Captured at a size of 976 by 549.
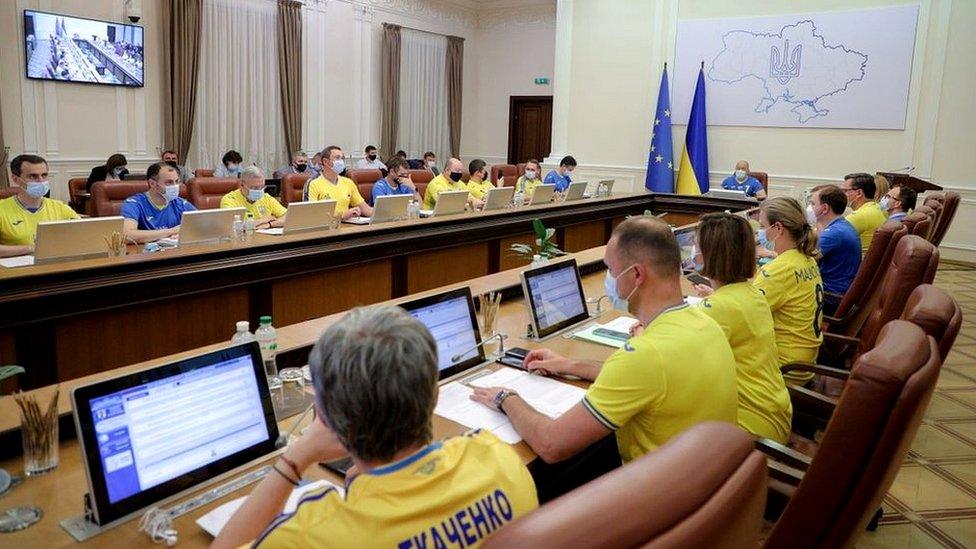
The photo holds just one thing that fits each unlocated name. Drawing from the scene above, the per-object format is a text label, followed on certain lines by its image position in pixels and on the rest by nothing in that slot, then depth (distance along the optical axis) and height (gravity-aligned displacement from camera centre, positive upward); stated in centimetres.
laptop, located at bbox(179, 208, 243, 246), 350 -37
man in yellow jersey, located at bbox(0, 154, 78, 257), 397 -34
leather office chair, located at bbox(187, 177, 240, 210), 570 -32
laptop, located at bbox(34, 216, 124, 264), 294 -39
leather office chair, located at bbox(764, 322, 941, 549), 88 -35
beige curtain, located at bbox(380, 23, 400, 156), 1061 +103
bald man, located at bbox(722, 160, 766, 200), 793 -14
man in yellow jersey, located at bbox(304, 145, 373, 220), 589 -26
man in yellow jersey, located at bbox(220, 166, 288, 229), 487 -32
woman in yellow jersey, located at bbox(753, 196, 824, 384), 262 -43
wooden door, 1191 +56
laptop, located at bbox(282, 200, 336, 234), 402 -36
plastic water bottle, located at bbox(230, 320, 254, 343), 182 -47
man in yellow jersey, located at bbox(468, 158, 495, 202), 695 -19
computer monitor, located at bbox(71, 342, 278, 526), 121 -51
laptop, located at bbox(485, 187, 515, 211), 557 -30
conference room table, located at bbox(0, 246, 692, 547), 118 -64
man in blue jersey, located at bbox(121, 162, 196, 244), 440 -35
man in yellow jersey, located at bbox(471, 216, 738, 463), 151 -45
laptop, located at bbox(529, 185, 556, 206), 607 -28
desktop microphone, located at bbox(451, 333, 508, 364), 204 -56
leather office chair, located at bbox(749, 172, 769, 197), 823 -10
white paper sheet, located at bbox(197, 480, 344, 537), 121 -63
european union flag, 905 +22
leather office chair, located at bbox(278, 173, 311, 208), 642 -31
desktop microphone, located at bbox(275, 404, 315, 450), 150 -60
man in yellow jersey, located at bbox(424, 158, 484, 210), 662 -22
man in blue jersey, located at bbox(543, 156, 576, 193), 804 -15
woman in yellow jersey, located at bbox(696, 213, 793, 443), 200 -45
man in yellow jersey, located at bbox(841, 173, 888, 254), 483 -24
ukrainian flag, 887 +13
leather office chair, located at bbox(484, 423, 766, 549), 53 -27
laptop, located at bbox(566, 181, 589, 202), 652 -26
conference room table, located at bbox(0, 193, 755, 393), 260 -62
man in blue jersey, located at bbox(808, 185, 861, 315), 378 -39
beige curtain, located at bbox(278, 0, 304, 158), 919 +112
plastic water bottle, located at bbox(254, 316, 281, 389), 190 -52
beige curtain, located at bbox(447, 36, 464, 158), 1179 +130
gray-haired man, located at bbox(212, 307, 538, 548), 85 -39
